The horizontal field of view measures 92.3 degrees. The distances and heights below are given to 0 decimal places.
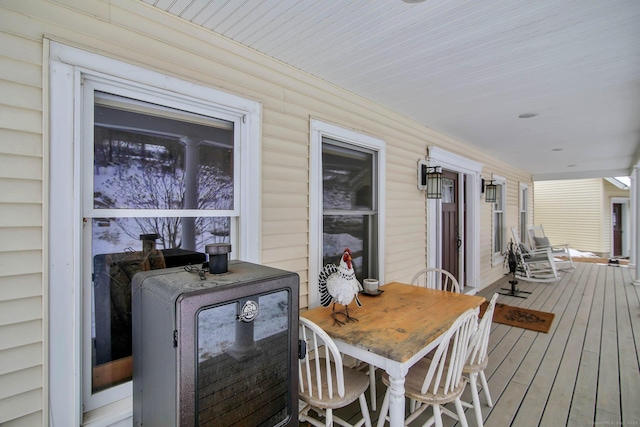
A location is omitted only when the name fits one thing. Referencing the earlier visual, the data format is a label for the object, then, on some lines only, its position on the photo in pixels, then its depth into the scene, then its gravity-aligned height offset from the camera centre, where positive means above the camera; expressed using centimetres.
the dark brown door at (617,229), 1291 -63
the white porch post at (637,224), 592 -21
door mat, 403 -145
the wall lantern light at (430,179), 386 +45
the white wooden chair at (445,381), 175 -102
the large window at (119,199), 133 +9
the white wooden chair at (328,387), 167 -102
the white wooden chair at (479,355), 207 -99
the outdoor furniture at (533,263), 660 -108
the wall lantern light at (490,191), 576 +45
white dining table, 163 -72
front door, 488 -15
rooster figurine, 197 -45
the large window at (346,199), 251 +15
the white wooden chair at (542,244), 776 -76
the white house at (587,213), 1193 +5
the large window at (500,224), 666 -21
